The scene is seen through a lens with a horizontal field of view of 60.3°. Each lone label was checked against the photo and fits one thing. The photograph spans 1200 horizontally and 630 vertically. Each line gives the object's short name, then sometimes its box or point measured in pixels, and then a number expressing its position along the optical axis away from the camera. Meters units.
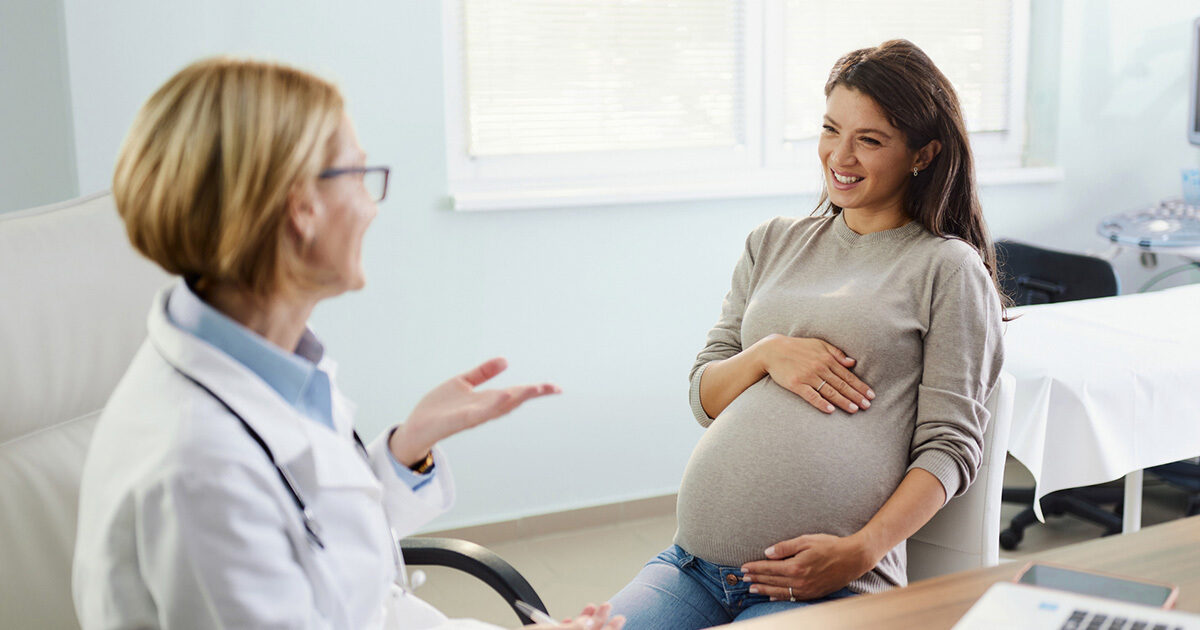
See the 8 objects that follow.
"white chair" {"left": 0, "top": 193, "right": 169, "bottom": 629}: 1.15
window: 2.87
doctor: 0.81
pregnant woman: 1.42
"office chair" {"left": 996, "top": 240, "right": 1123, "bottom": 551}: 2.74
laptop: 0.95
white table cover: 2.01
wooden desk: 1.01
